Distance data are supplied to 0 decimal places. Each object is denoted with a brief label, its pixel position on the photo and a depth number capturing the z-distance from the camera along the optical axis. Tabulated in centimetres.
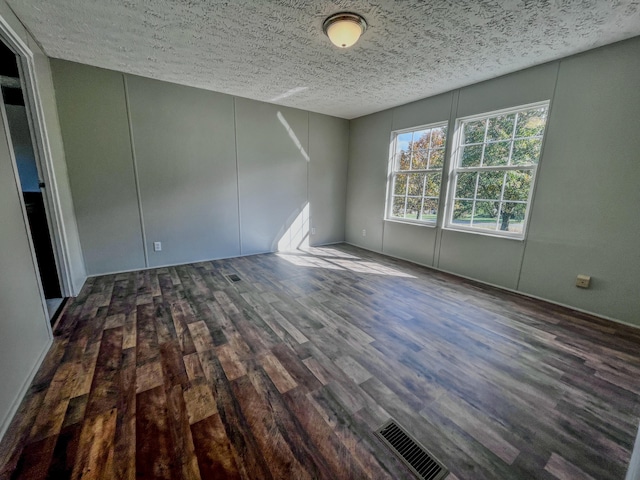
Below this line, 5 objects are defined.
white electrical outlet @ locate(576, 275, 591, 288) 262
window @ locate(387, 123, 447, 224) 394
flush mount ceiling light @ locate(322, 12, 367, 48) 201
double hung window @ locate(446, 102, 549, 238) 298
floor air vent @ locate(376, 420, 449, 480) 114
